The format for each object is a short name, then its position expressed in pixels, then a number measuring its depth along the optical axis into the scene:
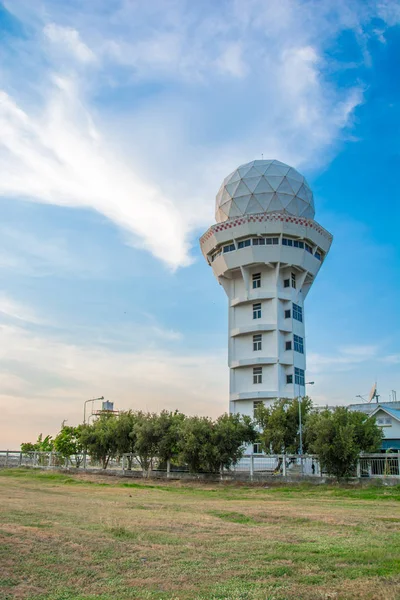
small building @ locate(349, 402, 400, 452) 49.84
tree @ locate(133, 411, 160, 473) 46.78
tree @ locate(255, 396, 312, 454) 45.50
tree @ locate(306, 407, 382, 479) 37.56
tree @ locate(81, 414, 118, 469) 52.03
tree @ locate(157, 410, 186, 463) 45.72
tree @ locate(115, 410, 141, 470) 50.44
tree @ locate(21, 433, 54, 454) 84.76
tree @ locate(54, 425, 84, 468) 68.44
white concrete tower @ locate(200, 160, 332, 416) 58.88
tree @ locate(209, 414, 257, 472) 42.94
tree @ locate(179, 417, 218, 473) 42.69
